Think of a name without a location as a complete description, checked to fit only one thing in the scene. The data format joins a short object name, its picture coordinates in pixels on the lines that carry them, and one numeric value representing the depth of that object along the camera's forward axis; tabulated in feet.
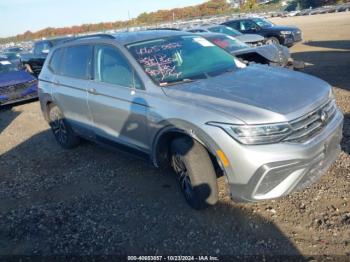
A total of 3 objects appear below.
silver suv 10.67
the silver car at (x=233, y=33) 40.97
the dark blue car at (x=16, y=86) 35.45
